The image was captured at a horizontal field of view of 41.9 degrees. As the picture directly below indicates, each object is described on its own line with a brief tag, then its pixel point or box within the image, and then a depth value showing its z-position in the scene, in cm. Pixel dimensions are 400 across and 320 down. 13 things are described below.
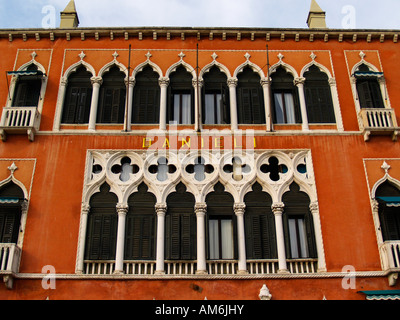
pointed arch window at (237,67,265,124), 1806
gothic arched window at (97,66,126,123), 1808
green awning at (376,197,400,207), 1591
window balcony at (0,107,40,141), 1711
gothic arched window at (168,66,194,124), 1822
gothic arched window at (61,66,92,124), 1802
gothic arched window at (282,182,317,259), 1589
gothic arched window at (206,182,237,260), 1592
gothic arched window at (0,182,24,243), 1588
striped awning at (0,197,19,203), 1588
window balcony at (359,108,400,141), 1734
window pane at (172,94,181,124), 1825
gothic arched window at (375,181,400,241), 1605
